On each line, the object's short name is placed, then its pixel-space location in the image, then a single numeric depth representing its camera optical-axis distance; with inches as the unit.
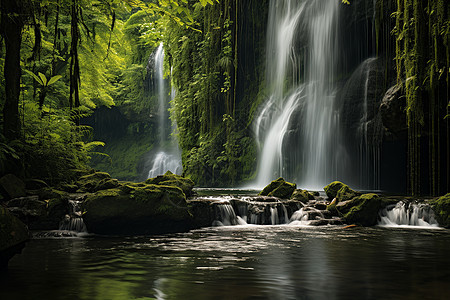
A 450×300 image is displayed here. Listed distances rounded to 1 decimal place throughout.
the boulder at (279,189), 496.7
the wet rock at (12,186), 369.4
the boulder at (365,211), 426.9
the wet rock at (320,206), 457.7
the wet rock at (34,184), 406.3
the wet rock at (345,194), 465.1
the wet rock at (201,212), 413.3
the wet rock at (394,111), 542.6
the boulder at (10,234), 183.0
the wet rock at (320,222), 423.2
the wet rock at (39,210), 358.9
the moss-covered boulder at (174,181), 481.3
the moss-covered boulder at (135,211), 357.4
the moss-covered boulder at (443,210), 407.0
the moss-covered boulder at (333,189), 494.5
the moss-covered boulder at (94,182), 429.9
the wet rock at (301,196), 477.4
